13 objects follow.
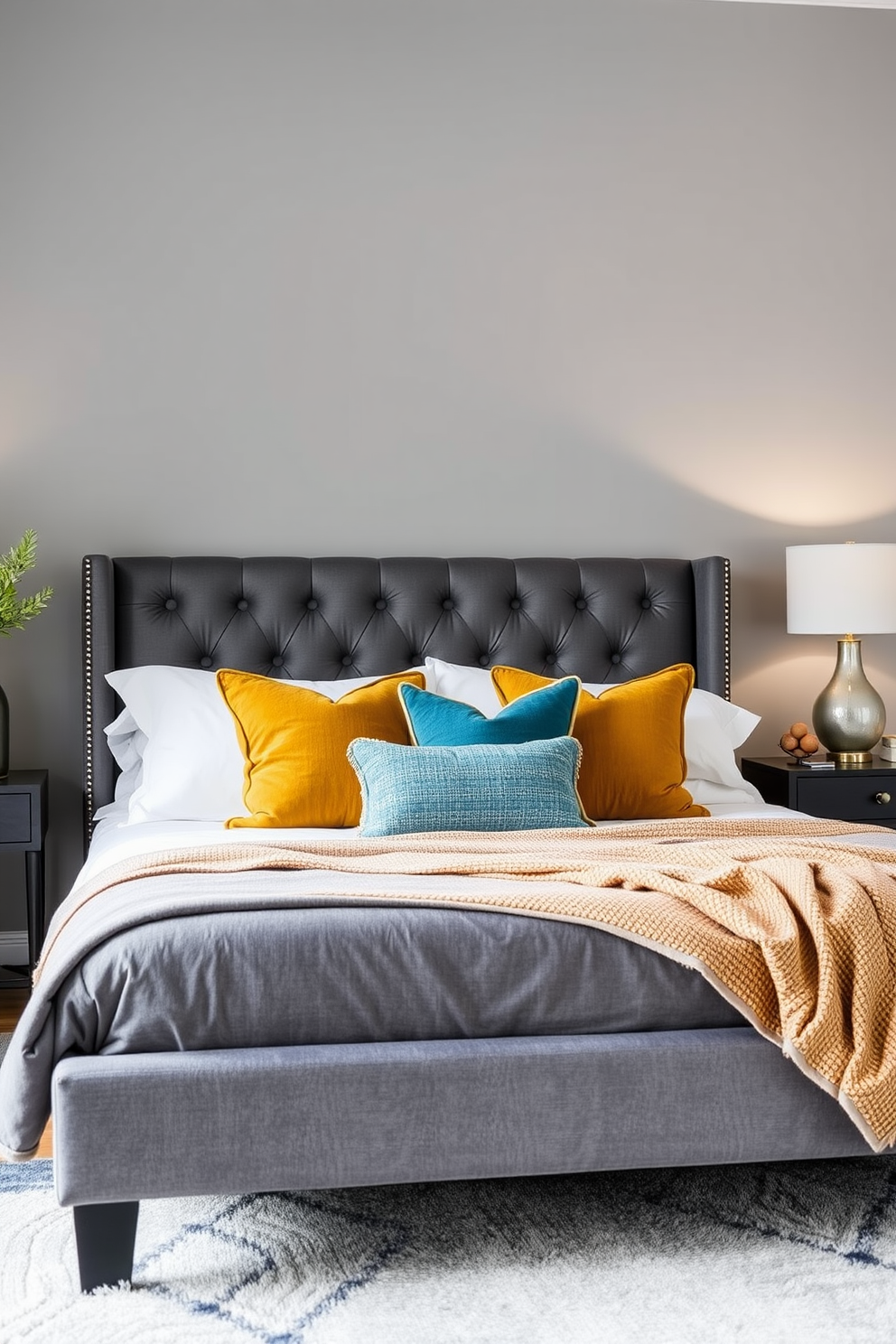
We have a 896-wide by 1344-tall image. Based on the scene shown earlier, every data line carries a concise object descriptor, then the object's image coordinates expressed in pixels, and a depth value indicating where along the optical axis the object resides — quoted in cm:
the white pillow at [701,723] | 304
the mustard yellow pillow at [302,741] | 260
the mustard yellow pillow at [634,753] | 273
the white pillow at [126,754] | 306
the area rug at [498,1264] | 154
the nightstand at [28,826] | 291
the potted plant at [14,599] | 301
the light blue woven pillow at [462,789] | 234
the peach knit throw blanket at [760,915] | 162
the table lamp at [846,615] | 322
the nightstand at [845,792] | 319
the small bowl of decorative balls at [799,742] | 333
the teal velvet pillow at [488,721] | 261
